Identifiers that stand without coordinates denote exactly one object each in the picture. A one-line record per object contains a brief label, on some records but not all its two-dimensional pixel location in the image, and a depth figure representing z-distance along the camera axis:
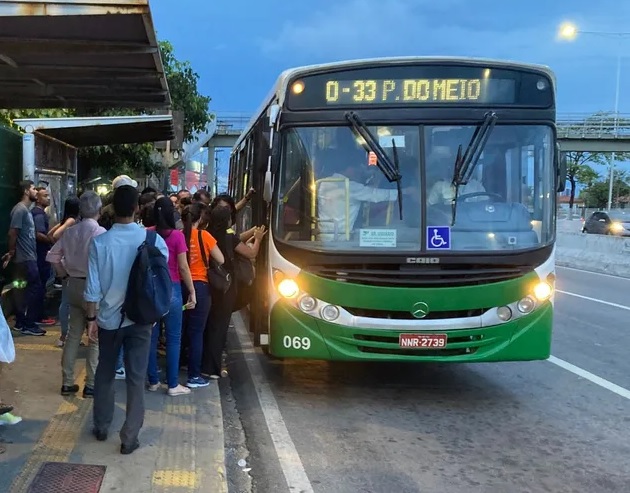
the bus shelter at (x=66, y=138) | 9.14
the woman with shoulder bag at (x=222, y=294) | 6.50
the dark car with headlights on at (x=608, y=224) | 35.81
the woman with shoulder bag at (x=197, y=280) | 6.28
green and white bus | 5.93
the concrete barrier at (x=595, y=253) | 20.06
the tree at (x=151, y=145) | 16.83
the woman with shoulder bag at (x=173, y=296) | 5.61
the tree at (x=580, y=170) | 75.25
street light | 25.94
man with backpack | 4.50
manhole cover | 3.96
